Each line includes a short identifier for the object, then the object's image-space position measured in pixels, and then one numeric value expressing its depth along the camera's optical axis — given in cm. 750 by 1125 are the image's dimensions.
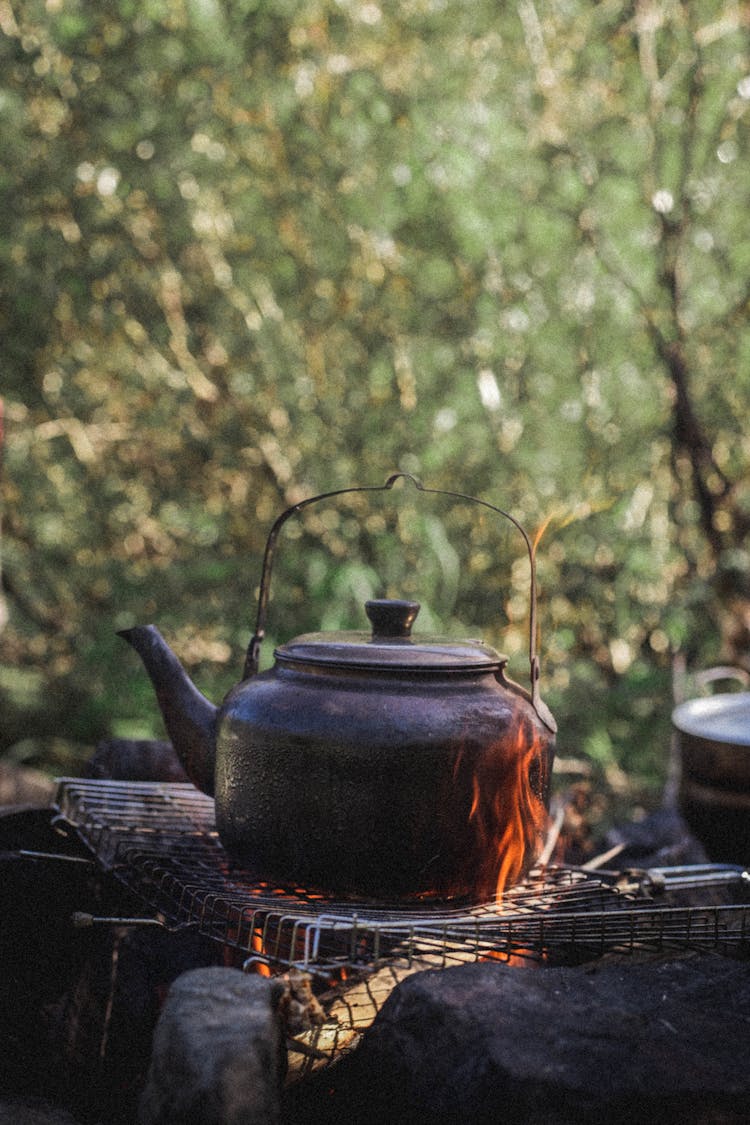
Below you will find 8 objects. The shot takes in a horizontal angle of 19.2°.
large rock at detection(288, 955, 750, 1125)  106
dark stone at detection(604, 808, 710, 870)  145
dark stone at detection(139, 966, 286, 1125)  104
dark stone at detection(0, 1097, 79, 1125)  116
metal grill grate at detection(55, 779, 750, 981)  113
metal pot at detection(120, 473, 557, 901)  117
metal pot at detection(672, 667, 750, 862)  135
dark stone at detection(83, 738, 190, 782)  148
